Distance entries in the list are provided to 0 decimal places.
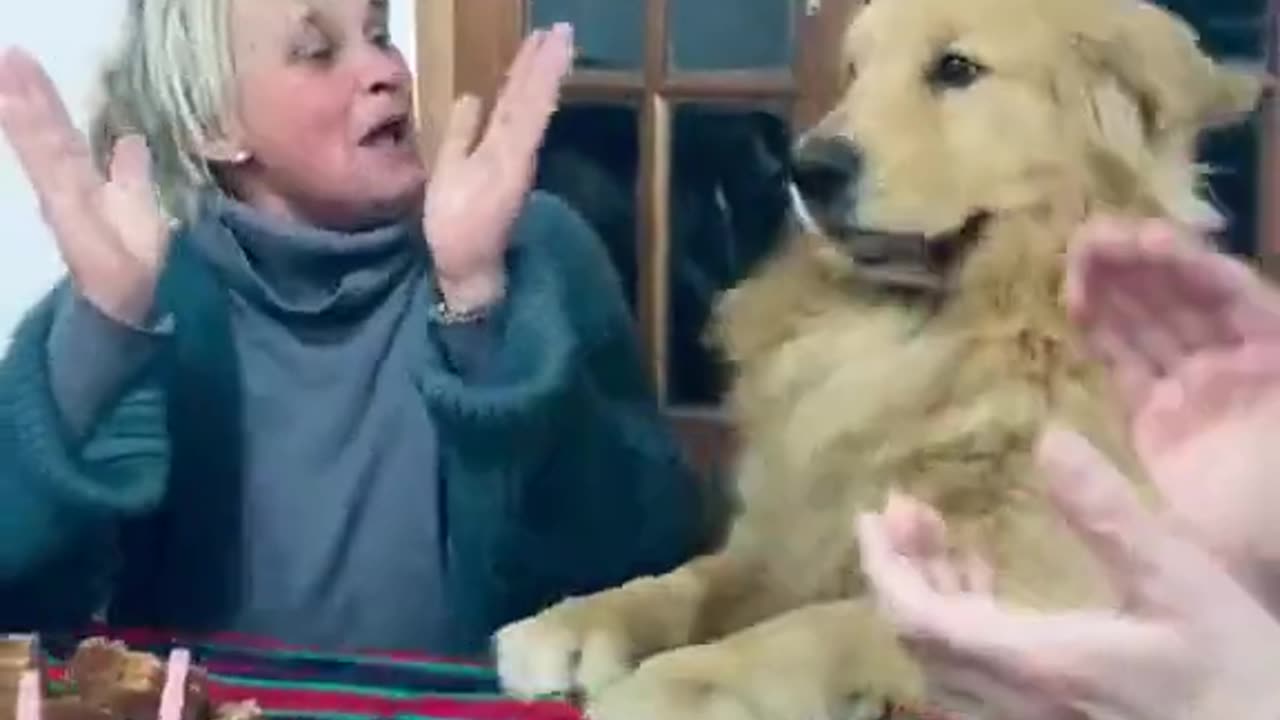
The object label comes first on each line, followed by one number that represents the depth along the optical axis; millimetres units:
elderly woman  911
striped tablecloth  863
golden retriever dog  780
